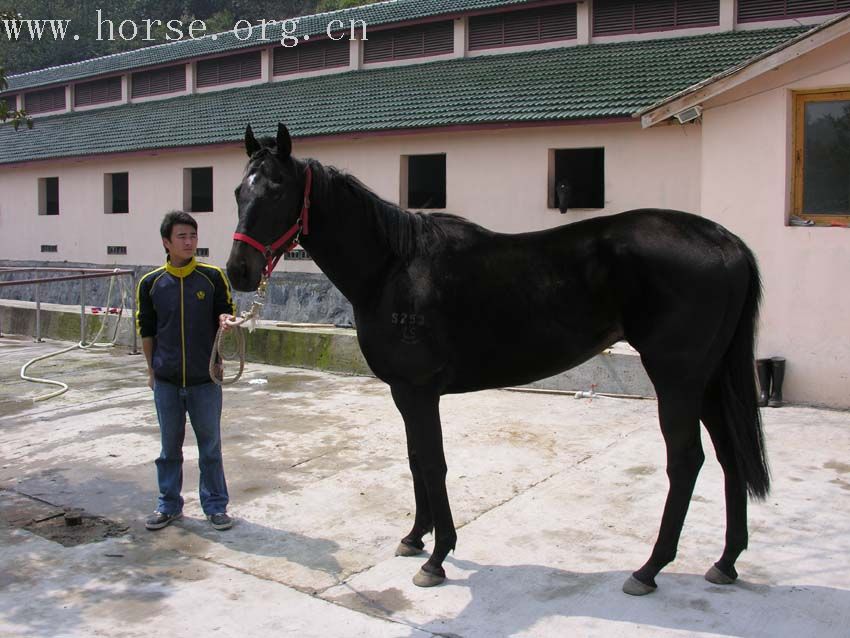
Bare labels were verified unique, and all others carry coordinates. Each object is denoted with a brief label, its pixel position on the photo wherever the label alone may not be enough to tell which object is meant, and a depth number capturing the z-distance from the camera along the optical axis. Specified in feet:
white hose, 28.57
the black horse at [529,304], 12.41
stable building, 25.61
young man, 15.67
